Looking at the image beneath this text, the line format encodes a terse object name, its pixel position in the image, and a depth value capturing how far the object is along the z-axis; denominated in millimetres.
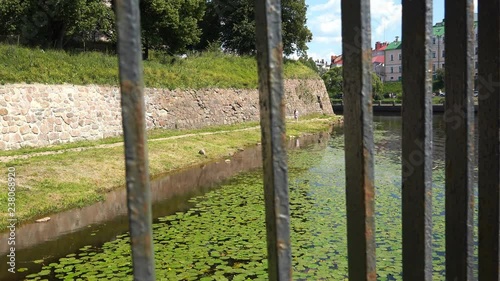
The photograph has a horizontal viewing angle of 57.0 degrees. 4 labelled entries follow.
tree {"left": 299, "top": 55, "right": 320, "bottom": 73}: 37800
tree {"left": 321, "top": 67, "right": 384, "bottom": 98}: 53969
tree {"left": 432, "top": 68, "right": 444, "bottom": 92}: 47562
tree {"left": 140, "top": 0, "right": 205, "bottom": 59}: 23203
